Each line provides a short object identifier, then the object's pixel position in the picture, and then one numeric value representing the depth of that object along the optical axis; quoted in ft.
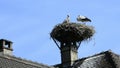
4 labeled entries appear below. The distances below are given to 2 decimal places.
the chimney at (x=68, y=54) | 87.35
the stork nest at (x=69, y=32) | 92.45
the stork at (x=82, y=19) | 95.55
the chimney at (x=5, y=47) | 76.07
